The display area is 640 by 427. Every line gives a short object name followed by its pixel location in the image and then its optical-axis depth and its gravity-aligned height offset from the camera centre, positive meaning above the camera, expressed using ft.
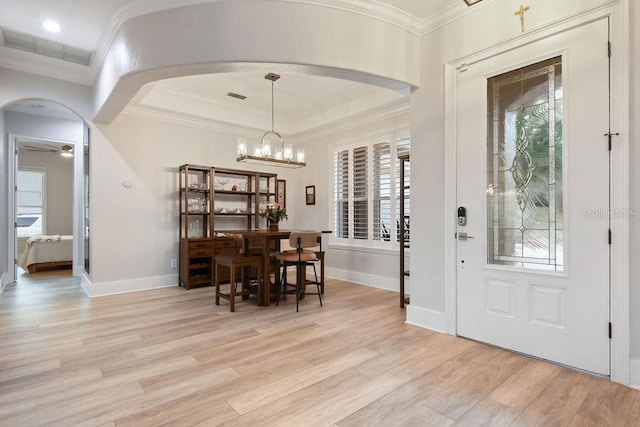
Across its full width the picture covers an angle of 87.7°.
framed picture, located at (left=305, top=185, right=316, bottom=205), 20.67 +1.13
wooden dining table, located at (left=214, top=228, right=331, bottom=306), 12.87 -1.61
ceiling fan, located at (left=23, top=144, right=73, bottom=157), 24.67 +5.13
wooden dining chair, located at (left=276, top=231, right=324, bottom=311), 12.79 -1.80
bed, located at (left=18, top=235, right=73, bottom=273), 21.26 -2.62
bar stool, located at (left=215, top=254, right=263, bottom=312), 12.42 -1.98
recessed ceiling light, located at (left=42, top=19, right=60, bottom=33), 10.58 +6.07
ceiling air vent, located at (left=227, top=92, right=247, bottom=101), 16.84 +6.02
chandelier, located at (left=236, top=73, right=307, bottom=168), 13.85 +2.52
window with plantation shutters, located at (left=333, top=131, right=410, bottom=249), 16.46 +1.16
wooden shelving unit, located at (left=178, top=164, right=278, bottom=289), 16.66 +0.22
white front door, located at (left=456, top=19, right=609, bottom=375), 7.39 +0.36
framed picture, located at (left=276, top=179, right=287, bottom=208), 21.70 +1.37
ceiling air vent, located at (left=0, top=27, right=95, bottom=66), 11.61 +6.19
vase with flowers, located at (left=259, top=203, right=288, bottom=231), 14.53 -0.05
